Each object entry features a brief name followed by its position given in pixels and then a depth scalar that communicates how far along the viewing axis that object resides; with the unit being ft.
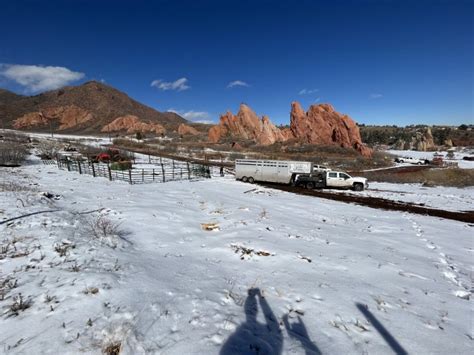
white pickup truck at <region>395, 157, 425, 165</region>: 200.56
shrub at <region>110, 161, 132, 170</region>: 95.40
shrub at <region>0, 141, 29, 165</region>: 97.45
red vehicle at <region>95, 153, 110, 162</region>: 113.80
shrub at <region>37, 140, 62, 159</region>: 126.29
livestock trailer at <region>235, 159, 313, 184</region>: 86.28
